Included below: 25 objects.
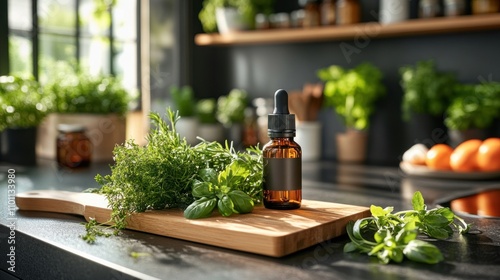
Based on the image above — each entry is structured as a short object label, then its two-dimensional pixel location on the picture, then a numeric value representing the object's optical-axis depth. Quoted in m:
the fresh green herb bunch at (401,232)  0.75
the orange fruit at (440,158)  1.87
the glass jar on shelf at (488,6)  2.04
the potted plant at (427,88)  2.16
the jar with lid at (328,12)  2.42
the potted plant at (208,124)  2.73
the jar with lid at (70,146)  1.96
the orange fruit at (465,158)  1.83
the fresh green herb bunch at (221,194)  0.89
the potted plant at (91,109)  2.13
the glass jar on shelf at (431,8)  2.15
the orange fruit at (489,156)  1.83
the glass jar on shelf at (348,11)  2.38
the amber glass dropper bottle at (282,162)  0.95
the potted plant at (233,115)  2.71
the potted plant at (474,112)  2.02
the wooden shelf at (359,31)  2.03
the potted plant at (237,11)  2.65
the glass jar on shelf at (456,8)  2.09
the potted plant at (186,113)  2.66
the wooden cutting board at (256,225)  0.80
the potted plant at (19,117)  1.94
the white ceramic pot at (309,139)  2.47
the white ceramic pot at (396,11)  2.24
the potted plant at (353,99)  2.37
